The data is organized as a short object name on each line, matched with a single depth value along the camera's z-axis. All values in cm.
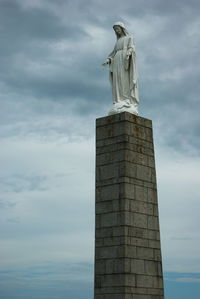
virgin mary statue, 1941
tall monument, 1733
